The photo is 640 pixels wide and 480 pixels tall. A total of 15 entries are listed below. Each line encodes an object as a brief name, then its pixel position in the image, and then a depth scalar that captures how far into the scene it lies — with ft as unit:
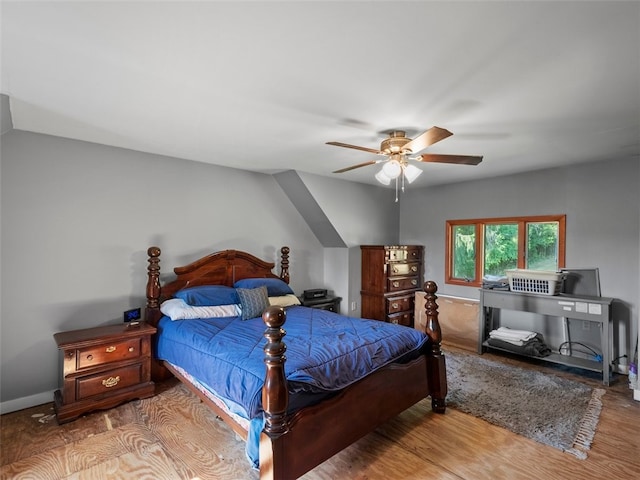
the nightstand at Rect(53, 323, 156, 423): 8.46
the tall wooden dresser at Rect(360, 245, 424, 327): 15.37
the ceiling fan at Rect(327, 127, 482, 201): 8.17
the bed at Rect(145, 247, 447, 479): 5.56
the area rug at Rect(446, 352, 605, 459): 7.86
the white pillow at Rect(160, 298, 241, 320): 10.07
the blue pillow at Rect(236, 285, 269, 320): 10.75
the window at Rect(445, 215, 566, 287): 13.32
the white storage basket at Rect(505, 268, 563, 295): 12.01
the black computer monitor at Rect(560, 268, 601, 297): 12.11
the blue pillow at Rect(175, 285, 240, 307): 10.69
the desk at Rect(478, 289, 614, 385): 10.78
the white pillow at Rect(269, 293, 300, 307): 12.51
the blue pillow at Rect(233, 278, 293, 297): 12.57
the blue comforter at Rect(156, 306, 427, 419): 6.27
